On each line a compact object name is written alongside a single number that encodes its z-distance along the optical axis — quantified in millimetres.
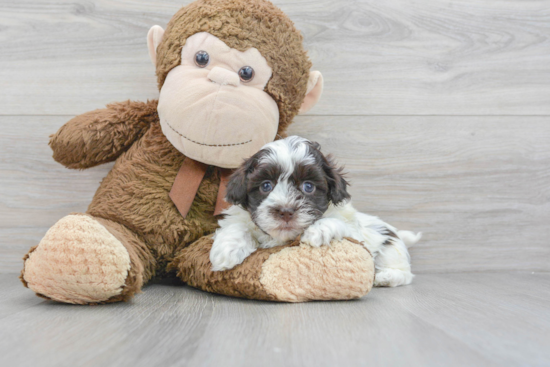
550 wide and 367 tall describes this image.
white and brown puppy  586
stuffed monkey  575
